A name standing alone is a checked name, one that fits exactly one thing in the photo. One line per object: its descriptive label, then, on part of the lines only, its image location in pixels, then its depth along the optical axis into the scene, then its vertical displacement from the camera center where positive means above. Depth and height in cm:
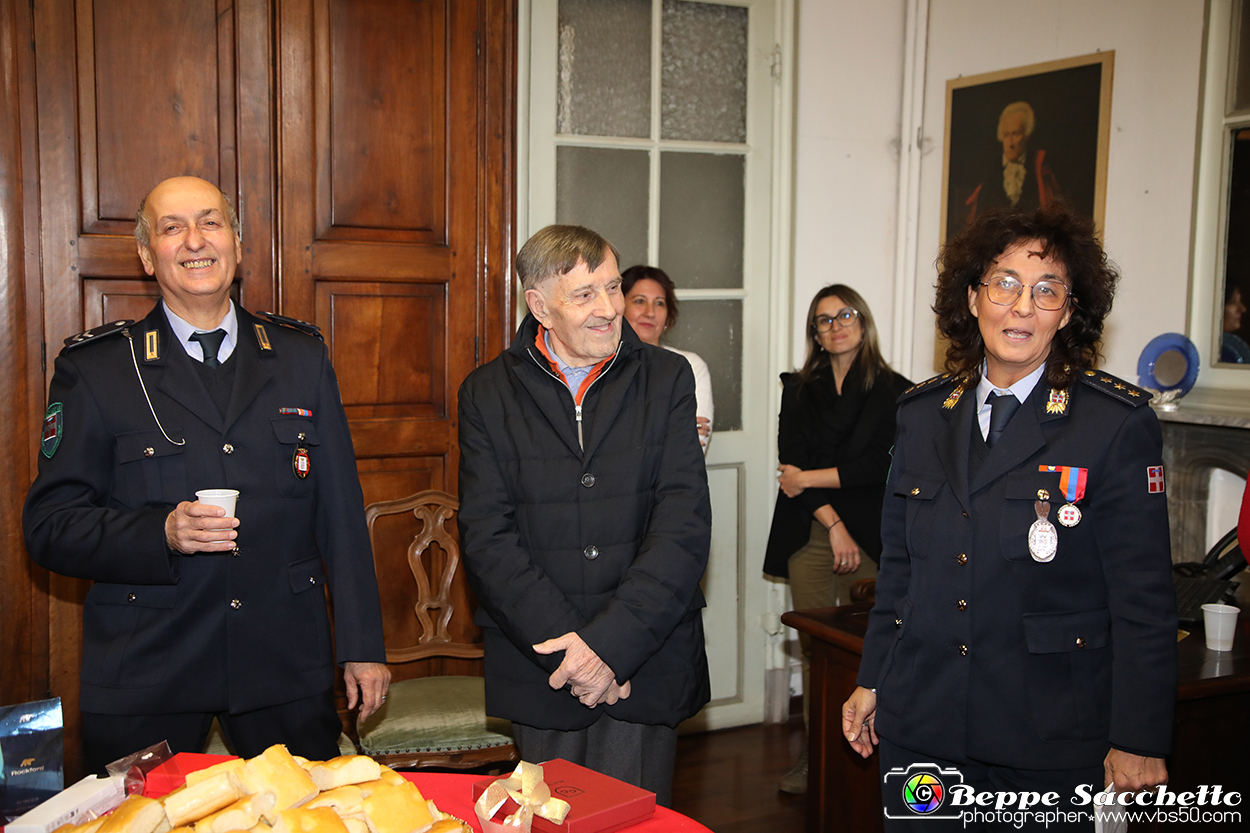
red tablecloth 138 -71
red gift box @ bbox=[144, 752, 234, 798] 141 -68
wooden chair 274 -112
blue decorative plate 324 -10
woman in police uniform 166 -40
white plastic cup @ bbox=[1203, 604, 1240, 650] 241 -72
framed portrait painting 356 +71
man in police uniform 189 -40
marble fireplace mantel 312 -40
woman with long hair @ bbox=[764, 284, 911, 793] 337 -47
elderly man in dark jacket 192 -41
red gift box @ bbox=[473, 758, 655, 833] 132 -67
